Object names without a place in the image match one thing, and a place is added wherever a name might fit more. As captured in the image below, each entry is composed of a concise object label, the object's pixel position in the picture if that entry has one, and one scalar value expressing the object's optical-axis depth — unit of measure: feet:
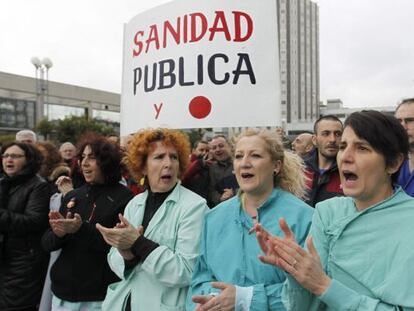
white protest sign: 11.68
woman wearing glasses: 11.68
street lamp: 79.15
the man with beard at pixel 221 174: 15.25
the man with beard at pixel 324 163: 11.69
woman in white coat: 7.87
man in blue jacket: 8.87
